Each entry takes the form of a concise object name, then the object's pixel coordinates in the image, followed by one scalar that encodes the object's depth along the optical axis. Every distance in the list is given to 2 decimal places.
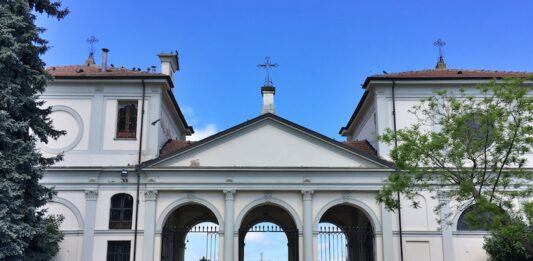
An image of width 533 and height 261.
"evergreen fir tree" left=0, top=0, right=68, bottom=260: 16.53
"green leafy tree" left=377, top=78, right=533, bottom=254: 17.91
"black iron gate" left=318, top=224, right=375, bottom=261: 26.00
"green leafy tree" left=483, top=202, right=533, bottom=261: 16.38
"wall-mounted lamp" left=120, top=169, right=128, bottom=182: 25.77
